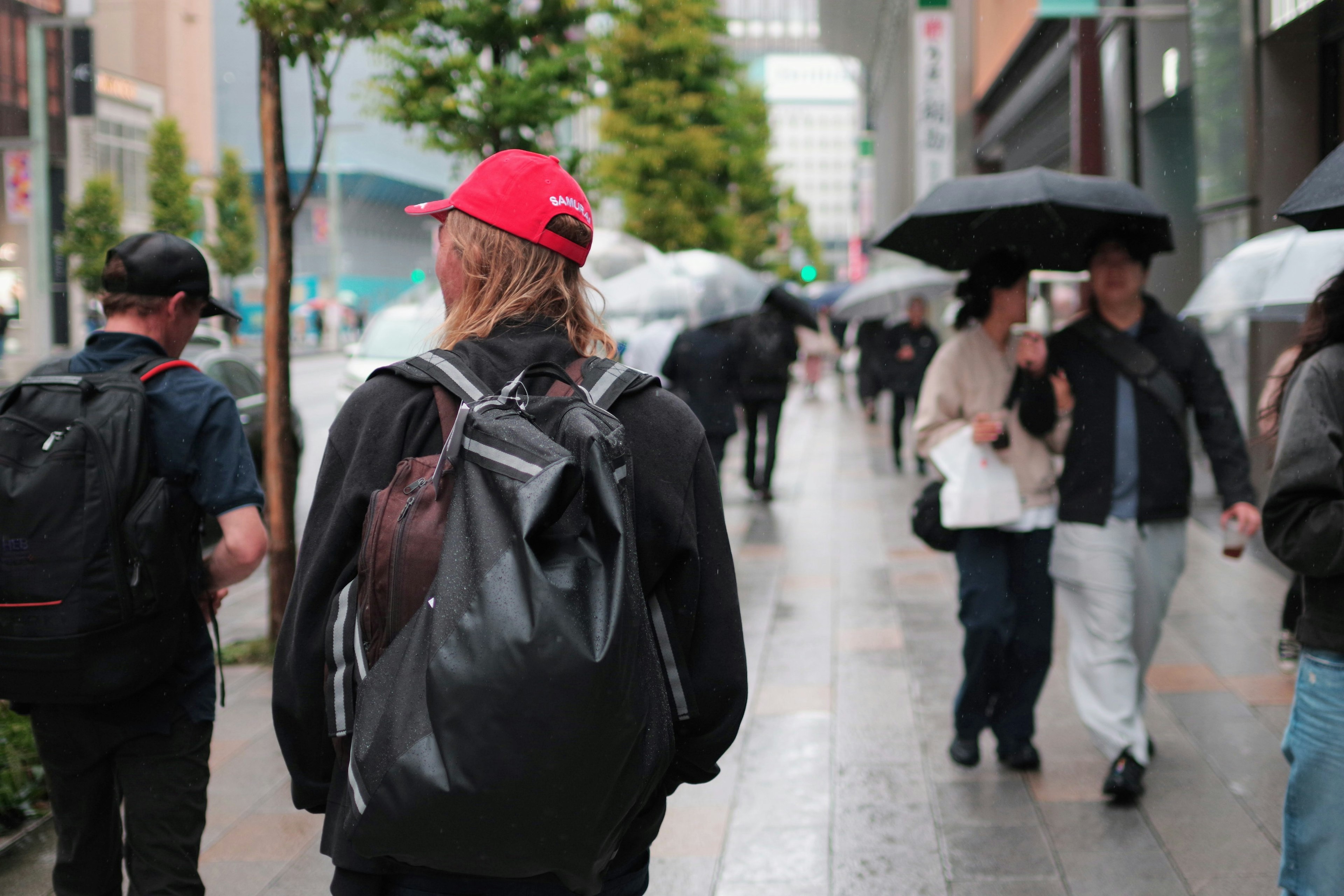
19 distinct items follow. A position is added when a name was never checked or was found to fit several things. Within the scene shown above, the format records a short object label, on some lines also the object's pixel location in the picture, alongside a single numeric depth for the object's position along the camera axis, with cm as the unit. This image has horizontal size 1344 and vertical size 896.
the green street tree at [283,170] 625
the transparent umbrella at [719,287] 1338
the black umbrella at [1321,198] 271
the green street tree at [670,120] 2773
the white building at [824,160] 17762
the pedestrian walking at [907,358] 1434
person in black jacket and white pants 454
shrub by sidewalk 450
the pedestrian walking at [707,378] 1110
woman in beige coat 482
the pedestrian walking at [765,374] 1262
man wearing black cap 291
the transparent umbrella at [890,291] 1487
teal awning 1084
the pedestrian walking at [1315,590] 275
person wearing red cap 193
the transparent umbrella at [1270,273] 520
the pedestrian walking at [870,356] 1585
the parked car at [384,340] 1438
